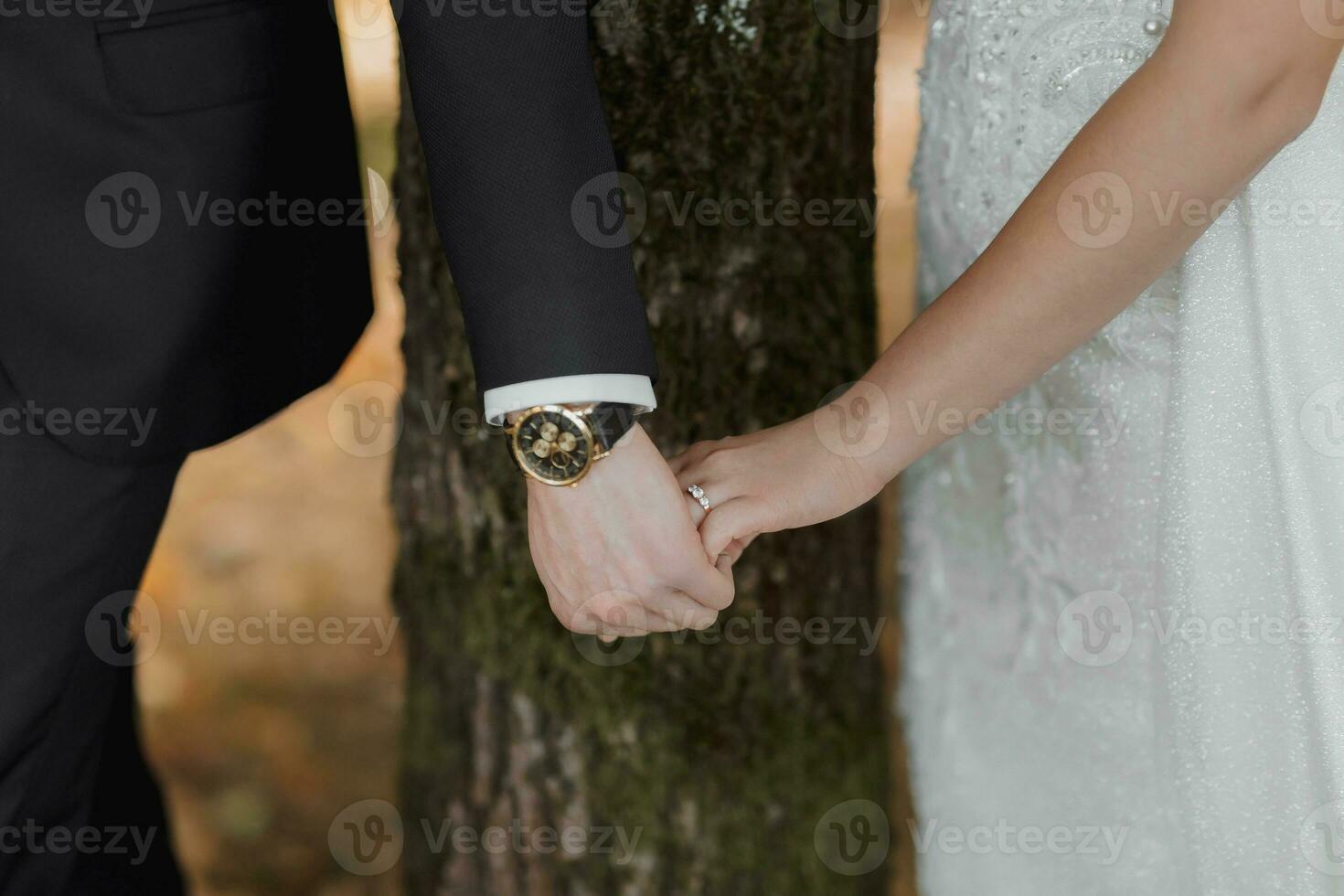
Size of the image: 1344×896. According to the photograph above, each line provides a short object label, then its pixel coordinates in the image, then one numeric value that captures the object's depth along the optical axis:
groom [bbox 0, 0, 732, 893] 2.11
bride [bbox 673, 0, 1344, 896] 2.06
